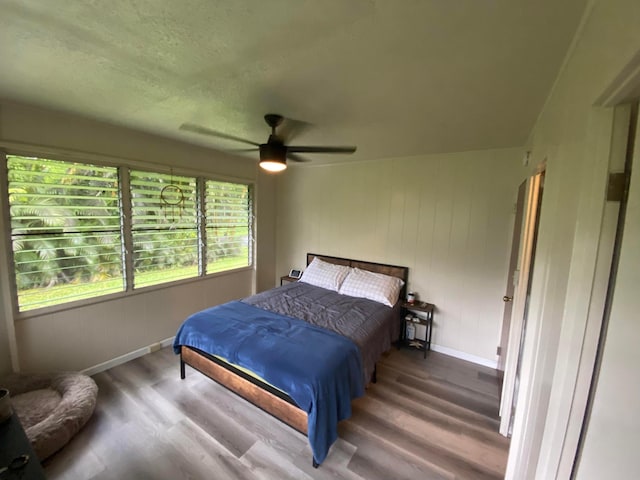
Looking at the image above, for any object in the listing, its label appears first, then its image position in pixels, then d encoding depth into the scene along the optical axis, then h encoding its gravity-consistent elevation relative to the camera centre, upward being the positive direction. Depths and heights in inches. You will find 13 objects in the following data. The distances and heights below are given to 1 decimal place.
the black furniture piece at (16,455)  34.8 -36.9
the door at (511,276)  92.0 -19.4
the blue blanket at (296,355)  64.1 -39.8
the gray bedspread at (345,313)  88.4 -37.4
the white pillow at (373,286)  116.9 -30.9
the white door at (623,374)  24.8 -14.7
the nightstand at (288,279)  157.2 -37.5
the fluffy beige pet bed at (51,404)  64.1 -55.9
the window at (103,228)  82.8 -6.5
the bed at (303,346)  65.9 -39.2
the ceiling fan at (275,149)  76.4 +21.0
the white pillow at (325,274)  133.1 -29.5
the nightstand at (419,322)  116.9 -46.5
